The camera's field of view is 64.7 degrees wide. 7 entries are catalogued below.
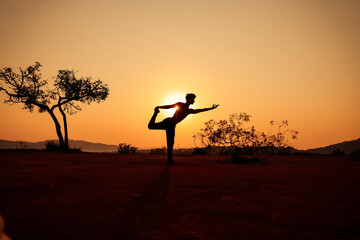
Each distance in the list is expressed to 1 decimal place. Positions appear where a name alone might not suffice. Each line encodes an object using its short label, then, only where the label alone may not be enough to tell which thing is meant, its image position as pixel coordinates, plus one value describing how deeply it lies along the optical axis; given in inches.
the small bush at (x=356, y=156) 498.5
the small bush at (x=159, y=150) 1002.7
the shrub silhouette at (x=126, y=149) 977.5
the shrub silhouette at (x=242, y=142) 857.5
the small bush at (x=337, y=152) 716.0
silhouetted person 378.0
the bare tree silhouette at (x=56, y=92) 919.0
